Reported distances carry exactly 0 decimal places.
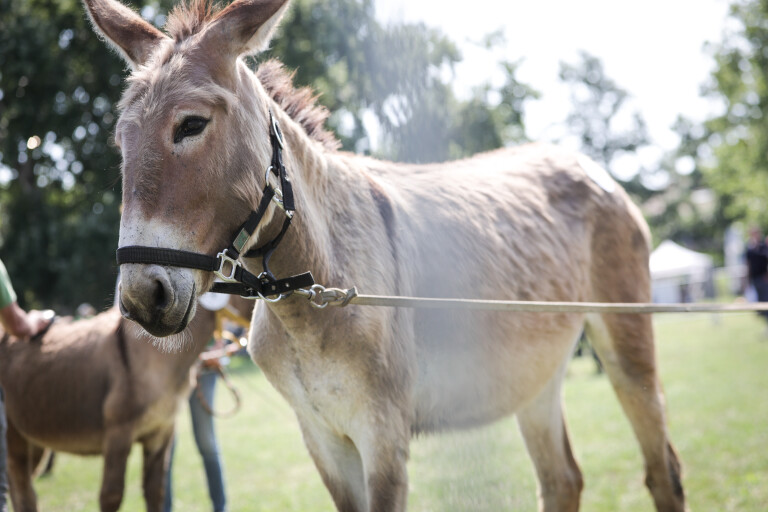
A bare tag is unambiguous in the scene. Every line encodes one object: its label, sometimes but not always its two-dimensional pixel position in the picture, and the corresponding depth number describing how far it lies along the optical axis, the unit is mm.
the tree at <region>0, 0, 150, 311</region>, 16406
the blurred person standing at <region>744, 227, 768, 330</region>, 12531
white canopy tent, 28750
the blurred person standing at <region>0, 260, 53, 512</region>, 3137
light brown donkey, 1793
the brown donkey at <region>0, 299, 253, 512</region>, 4145
